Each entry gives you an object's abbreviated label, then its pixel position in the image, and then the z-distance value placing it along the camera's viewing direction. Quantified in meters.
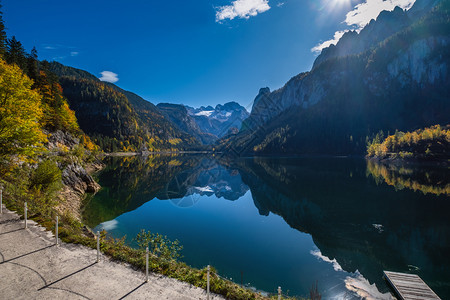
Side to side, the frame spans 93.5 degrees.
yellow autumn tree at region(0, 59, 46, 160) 20.50
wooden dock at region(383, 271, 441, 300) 12.84
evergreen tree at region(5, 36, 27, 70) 49.91
